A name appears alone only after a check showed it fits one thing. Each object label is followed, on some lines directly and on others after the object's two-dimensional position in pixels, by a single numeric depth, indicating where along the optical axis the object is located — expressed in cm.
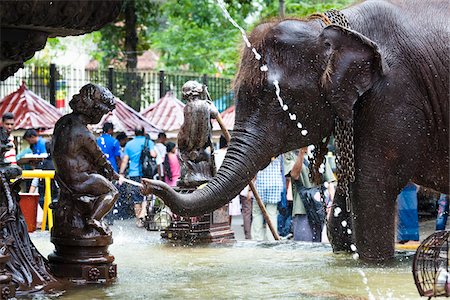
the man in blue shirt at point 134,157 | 1623
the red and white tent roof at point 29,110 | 1911
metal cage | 487
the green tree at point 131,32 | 2586
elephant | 699
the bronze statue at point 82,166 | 644
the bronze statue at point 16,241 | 600
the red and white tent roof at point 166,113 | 2217
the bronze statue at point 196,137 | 934
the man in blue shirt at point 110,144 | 1552
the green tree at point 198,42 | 3266
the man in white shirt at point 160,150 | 1662
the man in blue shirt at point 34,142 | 1516
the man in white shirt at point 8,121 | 1327
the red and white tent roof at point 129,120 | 2045
